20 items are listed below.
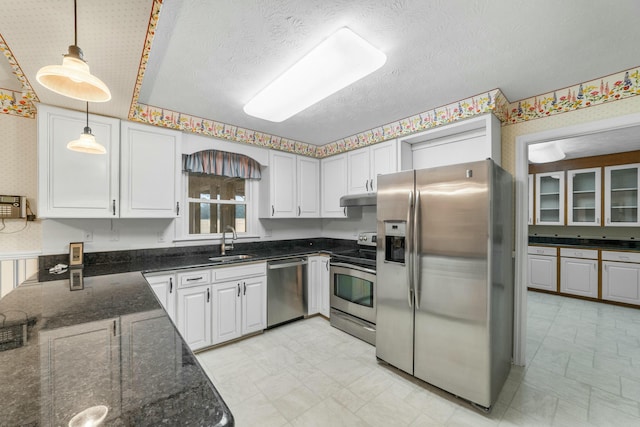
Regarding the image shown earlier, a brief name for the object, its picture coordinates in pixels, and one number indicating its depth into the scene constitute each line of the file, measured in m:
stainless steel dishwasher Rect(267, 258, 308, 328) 3.14
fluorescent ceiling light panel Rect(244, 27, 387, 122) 1.58
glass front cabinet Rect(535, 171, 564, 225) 4.78
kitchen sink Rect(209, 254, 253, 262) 2.89
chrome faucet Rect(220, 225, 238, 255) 3.27
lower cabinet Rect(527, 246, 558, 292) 4.62
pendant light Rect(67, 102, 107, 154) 1.67
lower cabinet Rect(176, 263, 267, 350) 2.56
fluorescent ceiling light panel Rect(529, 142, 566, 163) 3.53
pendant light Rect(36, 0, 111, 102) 0.97
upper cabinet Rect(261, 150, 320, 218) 3.61
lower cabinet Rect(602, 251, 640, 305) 3.88
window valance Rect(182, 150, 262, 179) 3.10
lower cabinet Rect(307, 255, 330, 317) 3.47
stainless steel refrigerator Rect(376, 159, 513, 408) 1.85
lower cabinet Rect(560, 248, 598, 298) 4.24
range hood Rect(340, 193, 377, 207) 3.11
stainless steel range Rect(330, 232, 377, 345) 2.83
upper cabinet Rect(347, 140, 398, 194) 3.12
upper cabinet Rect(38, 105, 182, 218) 2.14
